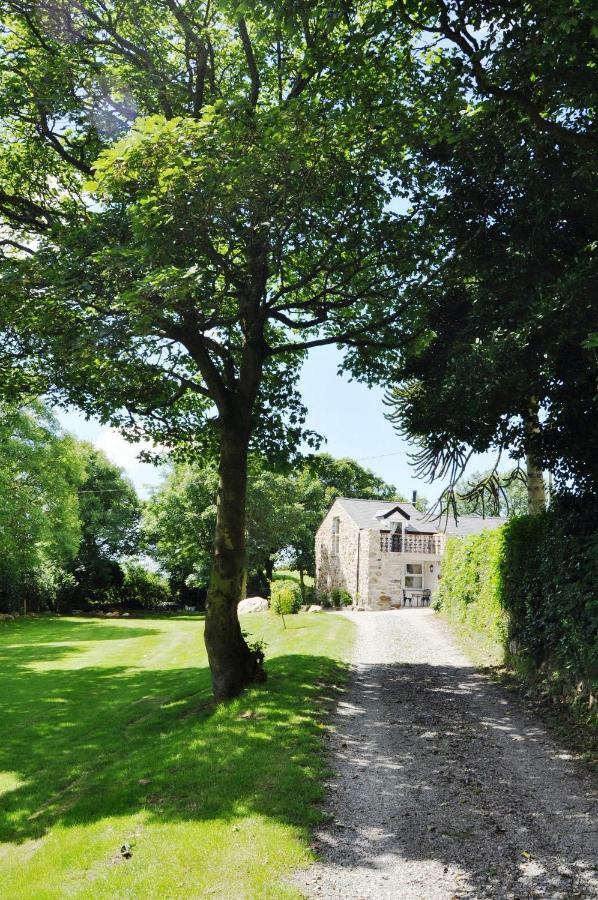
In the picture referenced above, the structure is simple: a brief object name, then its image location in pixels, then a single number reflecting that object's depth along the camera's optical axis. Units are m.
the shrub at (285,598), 29.56
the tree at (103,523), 51.91
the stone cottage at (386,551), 42.62
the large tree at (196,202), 10.56
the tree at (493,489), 16.30
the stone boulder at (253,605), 38.50
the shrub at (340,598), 44.16
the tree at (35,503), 37.16
